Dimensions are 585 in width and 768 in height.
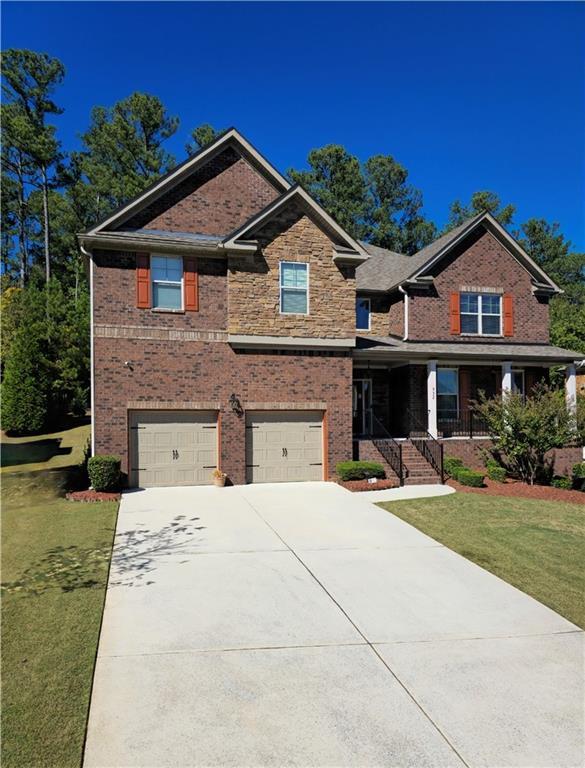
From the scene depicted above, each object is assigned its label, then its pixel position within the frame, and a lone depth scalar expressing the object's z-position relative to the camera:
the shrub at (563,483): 16.12
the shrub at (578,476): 16.36
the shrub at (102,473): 13.29
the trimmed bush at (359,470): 15.46
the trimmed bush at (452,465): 16.28
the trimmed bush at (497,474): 16.53
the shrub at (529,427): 15.65
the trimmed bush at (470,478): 15.40
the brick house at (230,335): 14.68
